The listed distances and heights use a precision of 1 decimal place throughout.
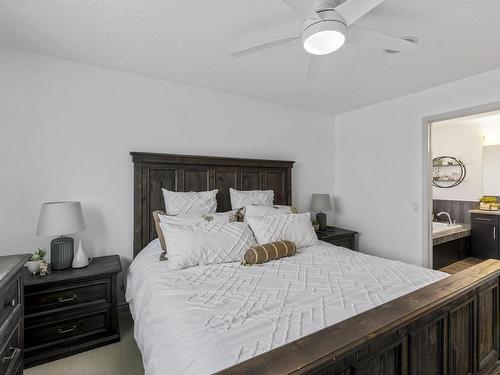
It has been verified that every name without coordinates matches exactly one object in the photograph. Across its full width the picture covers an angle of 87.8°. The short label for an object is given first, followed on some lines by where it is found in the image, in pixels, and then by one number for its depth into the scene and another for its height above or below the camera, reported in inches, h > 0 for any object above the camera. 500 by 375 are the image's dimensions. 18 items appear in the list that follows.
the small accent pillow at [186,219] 89.8 -12.1
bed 38.6 -25.4
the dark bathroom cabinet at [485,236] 167.2 -34.0
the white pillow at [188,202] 99.7 -6.9
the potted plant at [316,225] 139.5 -21.5
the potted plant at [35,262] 79.4 -23.6
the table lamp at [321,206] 141.0 -11.4
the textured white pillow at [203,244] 77.9 -18.5
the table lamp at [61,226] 79.7 -12.7
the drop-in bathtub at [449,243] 151.9 -37.0
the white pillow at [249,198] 114.3 -5.7
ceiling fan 50.8 +33.6
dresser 48.8 -26.3
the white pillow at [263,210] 106.0 -10.6
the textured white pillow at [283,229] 95.0 -16.6
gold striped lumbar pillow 82.6 -22.0
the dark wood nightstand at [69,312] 74.2 -38.3
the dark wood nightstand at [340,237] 130.7 -26.8
